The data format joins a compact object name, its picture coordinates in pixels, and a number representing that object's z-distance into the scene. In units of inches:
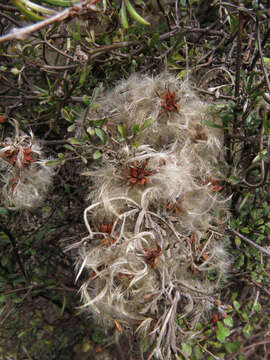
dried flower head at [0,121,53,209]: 12.0
